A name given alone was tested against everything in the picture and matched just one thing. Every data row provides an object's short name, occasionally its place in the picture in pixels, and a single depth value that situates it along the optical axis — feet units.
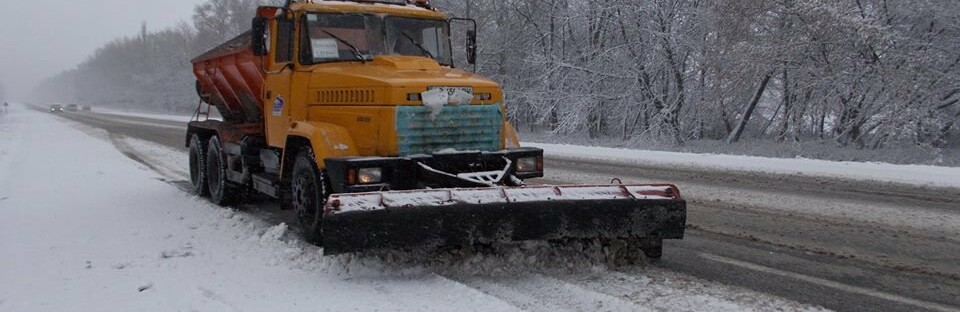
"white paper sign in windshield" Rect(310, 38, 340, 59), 21.39
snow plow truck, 15.83
